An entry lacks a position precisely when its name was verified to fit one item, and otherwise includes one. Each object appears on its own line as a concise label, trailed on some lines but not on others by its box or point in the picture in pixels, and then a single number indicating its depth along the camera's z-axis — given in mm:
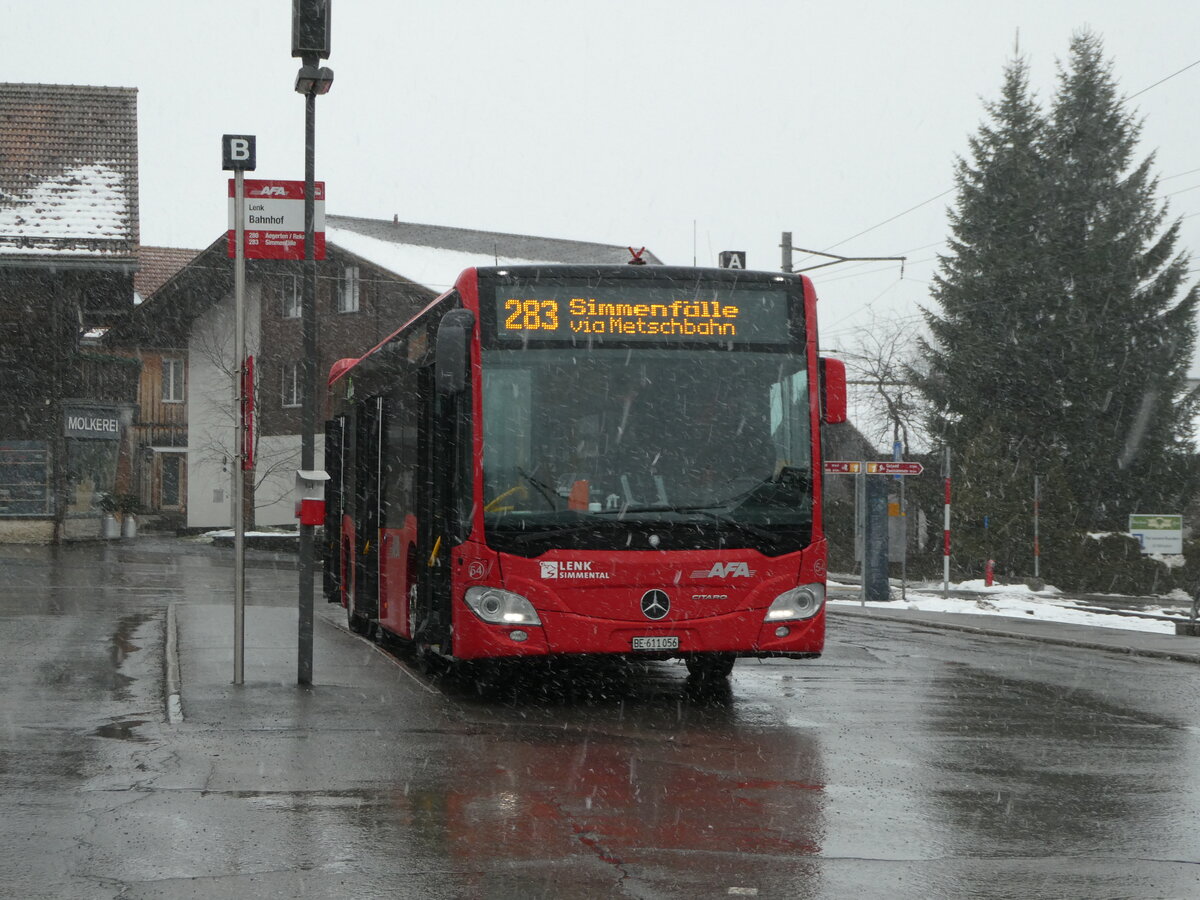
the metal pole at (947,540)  25562
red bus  10570
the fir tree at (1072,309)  44500
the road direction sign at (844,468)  23914
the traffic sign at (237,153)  11406
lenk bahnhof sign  11648
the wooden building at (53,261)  34500
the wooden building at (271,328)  47156
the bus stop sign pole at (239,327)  11273
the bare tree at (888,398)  50031
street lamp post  11164
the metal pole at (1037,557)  31688
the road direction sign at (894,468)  24019
